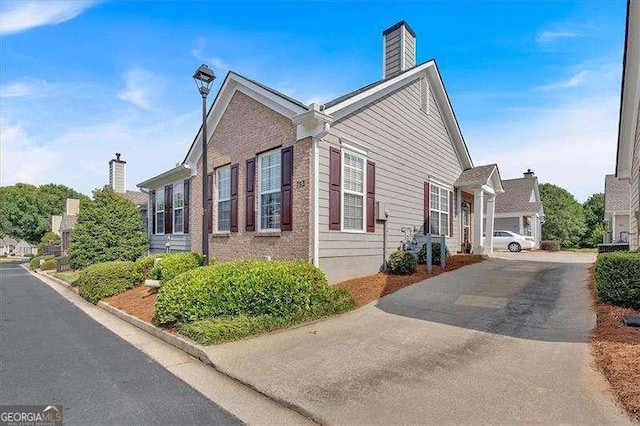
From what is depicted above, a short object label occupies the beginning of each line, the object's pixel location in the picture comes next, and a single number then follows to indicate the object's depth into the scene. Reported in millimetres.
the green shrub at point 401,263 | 10328
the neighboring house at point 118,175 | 29312
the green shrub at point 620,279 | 6078
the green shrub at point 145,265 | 11773
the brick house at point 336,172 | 9102
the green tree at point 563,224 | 36031
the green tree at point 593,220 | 40659
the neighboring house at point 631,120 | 7207
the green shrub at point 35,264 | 28812
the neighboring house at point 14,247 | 79875
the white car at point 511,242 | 23328
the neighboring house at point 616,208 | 23109
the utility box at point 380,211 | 10645
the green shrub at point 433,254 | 12055
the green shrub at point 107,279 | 10648
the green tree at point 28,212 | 52344
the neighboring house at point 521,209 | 27844
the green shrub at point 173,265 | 9706
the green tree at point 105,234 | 18250
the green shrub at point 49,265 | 24953
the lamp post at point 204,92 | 8844
